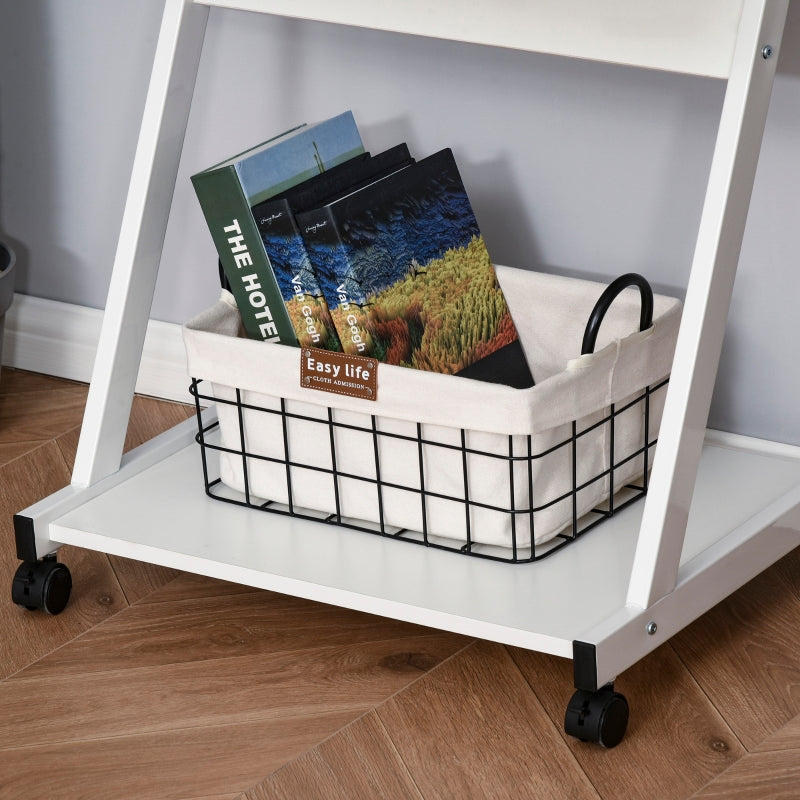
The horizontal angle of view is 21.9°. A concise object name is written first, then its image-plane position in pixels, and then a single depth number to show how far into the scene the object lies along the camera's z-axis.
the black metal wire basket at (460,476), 1.76
